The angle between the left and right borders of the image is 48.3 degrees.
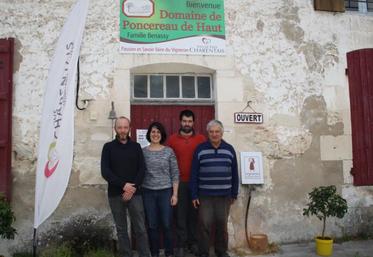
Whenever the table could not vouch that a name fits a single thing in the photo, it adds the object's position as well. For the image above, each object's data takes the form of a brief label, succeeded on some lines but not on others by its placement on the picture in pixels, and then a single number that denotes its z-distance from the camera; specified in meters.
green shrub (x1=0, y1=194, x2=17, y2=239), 4.52
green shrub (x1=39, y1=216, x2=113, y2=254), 5.50
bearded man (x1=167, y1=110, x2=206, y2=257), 5.35
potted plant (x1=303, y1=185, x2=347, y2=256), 5.56
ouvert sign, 6.27
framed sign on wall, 6.14
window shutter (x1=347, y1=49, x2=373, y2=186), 6.61
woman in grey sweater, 5.09
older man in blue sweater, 5.17
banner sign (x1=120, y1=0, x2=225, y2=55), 6.11
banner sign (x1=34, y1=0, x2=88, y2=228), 4.49
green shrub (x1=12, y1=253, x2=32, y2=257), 5.51
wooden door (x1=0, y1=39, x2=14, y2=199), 5.57
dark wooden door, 6.20
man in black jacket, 4.93
